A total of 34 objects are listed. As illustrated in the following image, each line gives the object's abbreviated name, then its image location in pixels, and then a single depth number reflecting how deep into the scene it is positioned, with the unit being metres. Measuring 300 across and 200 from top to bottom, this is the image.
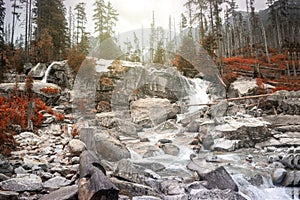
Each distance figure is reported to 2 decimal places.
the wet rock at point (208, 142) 9.94
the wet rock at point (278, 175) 6.22
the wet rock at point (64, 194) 4.30
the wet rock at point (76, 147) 7.30
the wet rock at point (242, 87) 17.20
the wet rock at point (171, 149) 9.56
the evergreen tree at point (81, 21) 28.90
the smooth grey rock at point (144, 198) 4.85
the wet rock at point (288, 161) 7.20
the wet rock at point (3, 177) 5.12
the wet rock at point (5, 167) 5.55
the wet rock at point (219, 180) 5.77
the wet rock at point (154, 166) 7.48
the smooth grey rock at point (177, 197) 5.19
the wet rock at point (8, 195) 4.25
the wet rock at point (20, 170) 5.71
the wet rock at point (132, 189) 5.12
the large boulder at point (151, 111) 14.95
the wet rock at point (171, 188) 5.51
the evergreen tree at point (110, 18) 29.05
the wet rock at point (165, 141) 11.02
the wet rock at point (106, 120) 11.60
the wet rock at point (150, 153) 9.11
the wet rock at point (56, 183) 5.16
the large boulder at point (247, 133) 10.13
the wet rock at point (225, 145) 9.56
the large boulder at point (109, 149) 8.04
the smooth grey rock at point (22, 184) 4.82
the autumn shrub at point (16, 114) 7.50
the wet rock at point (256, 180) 6.29
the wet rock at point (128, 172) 5.82
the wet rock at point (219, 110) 13.92
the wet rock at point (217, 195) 5.08
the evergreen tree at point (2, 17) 25.05
